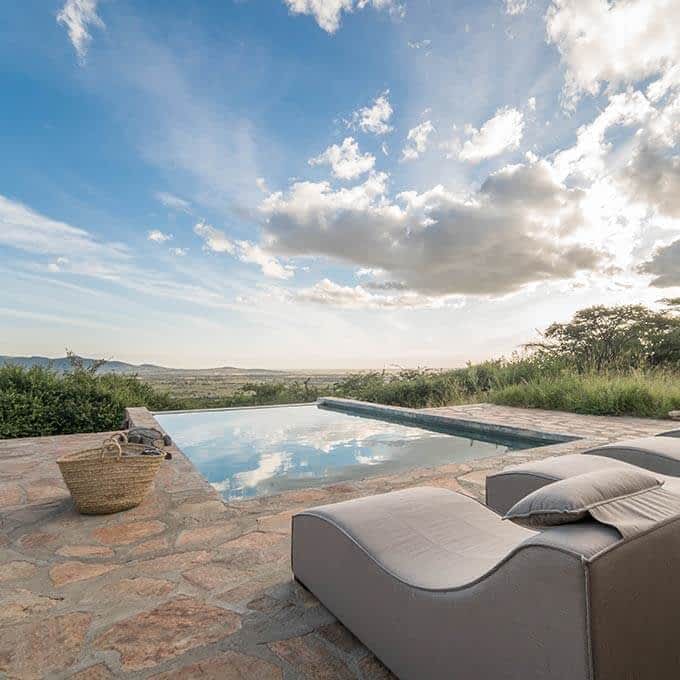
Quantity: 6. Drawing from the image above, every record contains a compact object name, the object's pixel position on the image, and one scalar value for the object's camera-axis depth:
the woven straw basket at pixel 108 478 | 2.68
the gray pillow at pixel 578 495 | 1.01
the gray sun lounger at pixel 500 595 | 0.87
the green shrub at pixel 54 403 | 5.97
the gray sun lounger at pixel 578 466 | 2.10
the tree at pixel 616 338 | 10.83
